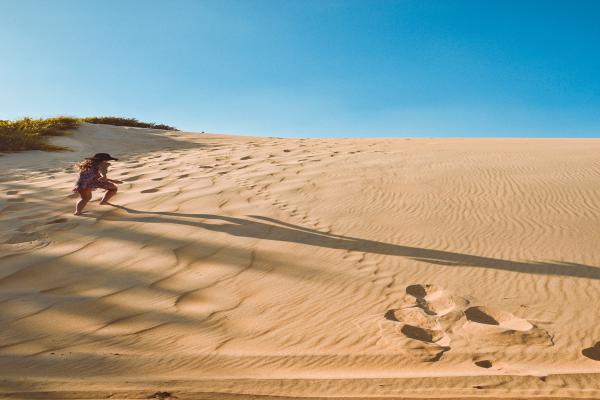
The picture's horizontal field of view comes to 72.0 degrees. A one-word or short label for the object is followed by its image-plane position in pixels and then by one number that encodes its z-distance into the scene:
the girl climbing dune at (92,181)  5.09
